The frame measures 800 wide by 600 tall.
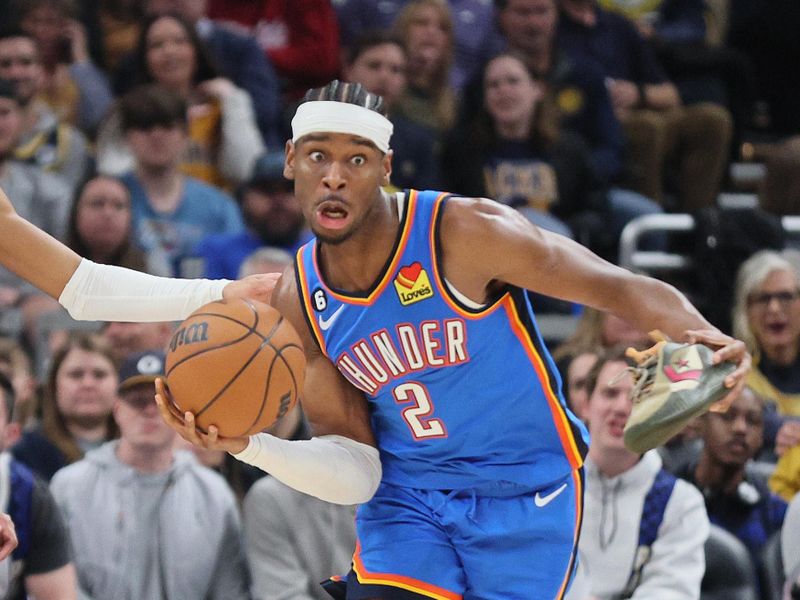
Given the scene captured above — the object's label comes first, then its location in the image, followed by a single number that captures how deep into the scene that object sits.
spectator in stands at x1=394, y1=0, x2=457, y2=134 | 17.58
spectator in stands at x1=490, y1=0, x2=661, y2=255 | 17.95
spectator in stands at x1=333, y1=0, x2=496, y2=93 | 18.73
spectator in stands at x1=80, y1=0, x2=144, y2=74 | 17.67
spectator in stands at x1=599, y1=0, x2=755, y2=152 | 19.92
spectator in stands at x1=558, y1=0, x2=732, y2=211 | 18.53
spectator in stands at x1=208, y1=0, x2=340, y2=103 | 18.14
